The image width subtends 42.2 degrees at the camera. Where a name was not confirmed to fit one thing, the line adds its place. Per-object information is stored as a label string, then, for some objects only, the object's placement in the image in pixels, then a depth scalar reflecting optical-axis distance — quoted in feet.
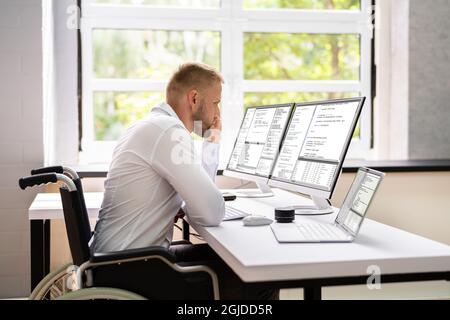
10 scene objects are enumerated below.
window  11.79
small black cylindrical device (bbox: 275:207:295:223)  6.48
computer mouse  6.26
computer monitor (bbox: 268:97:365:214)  6.57
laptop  5.32
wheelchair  5.50
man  5.91
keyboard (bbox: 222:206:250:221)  6.73
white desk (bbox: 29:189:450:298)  4.46
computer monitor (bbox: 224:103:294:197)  8.32
